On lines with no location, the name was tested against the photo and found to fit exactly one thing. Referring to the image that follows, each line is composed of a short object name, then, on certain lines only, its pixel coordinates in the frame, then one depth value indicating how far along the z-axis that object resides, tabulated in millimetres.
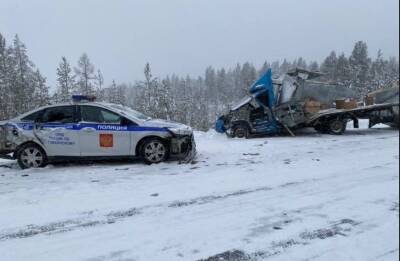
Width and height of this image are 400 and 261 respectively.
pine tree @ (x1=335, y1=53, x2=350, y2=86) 52128
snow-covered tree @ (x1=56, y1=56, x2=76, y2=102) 42594
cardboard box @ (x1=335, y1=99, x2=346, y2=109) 13952
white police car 9273
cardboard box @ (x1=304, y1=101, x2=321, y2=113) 13961
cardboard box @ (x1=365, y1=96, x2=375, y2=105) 13729
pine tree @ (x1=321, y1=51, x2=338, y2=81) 59869
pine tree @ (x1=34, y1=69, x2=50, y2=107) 37562
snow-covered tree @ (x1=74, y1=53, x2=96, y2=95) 46328
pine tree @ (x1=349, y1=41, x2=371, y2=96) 50750
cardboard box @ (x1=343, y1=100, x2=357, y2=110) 13734
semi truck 13930
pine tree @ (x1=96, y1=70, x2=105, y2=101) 49553
